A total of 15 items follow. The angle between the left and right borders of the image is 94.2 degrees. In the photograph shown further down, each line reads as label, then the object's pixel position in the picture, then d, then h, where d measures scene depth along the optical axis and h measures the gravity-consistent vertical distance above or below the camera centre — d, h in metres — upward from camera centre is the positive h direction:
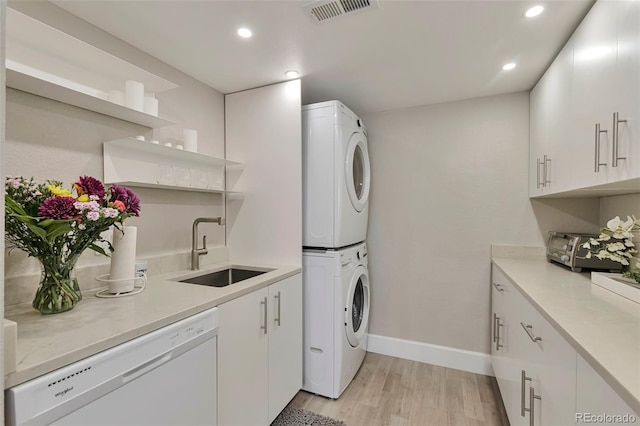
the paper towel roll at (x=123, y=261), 1.33 -0.23
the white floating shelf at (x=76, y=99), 1.15 +0.50
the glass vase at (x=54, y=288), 1.06 -0.28
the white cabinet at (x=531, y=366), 0.94 -0.63
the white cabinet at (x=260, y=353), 1.38 -0.76
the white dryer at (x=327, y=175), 2.03 +0.25
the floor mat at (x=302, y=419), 1.78 -1.27
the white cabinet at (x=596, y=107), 1.03 +0.46
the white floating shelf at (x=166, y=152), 1.52 +0.35
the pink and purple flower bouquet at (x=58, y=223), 0.96 -0.05
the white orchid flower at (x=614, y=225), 1.31 -0.06
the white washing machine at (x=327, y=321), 2.02 -0.76
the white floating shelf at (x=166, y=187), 1.59 +0.14
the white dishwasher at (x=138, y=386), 0.75 -0.53
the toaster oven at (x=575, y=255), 1.67 -0.27
